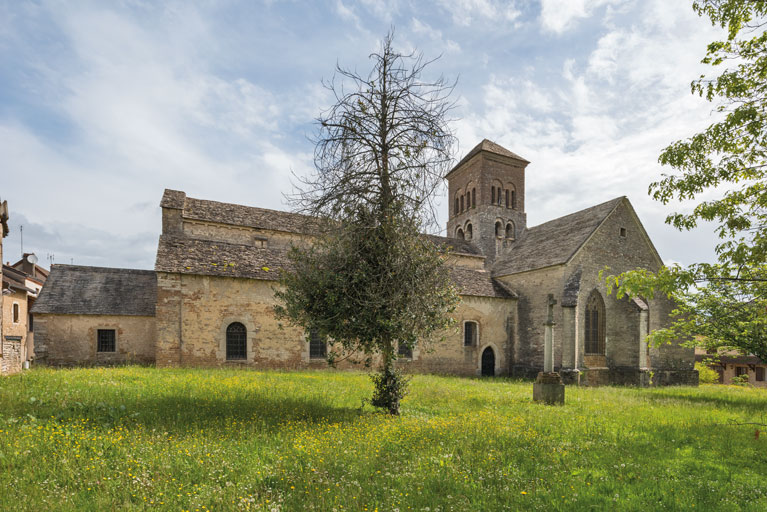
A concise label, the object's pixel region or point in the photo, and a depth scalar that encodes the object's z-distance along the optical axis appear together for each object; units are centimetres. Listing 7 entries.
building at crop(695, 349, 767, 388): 3722
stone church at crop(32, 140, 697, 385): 1770
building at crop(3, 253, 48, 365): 2541
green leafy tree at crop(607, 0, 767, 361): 656
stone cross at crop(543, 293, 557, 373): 1359
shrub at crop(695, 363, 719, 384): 3544
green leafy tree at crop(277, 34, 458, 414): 891
